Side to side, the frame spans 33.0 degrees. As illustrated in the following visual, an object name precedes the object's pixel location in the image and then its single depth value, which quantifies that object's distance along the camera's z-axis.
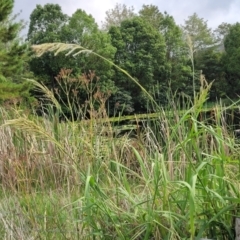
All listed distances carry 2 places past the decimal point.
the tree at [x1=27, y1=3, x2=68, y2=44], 21.16
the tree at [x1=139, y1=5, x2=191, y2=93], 23.33
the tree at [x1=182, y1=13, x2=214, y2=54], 28.30
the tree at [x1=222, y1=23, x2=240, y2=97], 24.35
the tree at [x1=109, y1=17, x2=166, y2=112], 23.91
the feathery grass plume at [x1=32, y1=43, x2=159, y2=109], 1.46
